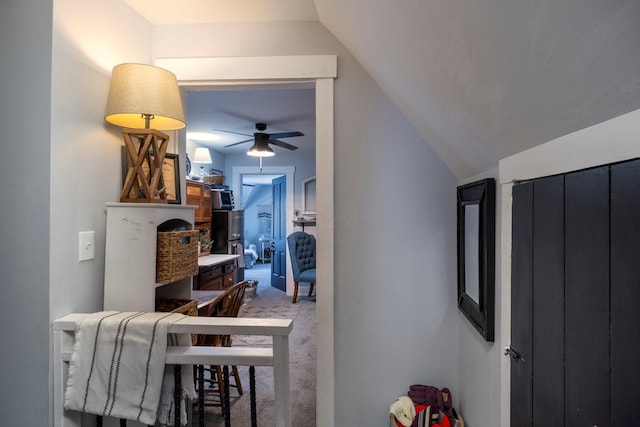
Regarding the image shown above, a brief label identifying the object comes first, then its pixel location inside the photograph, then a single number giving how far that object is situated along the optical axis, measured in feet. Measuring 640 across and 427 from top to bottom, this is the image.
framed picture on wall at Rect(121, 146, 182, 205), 6.38
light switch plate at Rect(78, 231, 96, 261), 4.86
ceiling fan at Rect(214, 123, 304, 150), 13.54
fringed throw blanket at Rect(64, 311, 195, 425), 4.22
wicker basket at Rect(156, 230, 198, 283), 5.43
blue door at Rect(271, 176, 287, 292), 20.12
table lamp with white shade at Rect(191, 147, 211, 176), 14.88
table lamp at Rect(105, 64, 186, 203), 4.93
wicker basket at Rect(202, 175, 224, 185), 16.26
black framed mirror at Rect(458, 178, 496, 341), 4.39
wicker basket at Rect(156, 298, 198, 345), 5.99
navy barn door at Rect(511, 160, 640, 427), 2.01
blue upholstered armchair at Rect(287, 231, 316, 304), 17.26
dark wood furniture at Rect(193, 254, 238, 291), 12.11
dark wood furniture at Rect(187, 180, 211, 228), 13.62
